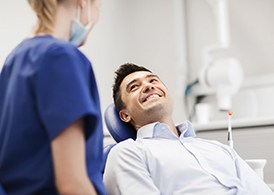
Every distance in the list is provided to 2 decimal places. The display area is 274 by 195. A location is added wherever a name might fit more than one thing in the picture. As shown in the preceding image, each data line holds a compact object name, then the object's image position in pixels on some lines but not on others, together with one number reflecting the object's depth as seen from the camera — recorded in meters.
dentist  0.96
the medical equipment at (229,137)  2.17
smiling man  1.72
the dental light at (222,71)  2.98
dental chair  2.07
